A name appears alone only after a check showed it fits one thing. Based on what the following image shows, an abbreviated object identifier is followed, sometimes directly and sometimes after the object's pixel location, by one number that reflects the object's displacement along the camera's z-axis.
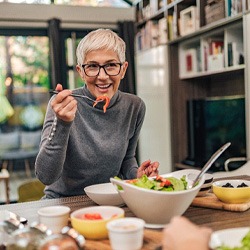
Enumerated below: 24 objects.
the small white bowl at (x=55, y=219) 1.08
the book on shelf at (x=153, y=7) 5.30
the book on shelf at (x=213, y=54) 4.18
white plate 0.95
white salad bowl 1.05
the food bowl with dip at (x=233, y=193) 1.33
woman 1.65
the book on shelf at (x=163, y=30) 5.07
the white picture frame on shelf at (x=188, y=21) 4.46
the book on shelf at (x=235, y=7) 3.71
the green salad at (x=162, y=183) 1.16
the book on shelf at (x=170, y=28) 4.98
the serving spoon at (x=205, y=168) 1.24
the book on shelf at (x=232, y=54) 3.92
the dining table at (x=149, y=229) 1.03
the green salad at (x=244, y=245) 0.88
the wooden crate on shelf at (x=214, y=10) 4.00
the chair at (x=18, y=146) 5.72
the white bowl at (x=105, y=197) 1.34
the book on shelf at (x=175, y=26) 4.84
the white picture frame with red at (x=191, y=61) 4.73
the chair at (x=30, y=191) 3.04
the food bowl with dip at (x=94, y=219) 1.03
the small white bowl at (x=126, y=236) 0.92
